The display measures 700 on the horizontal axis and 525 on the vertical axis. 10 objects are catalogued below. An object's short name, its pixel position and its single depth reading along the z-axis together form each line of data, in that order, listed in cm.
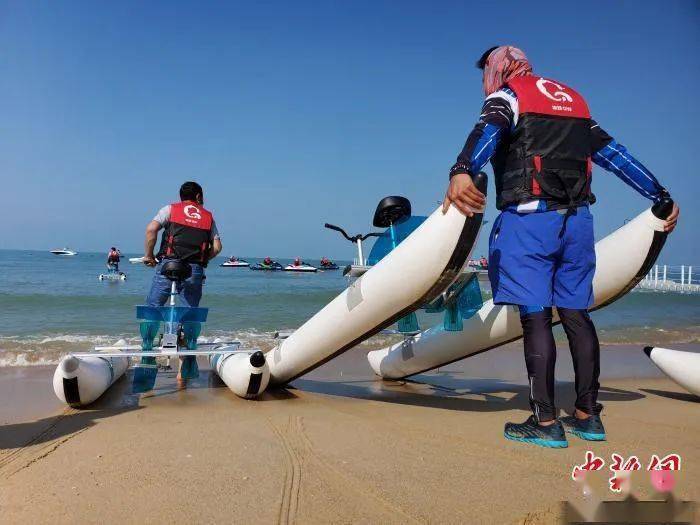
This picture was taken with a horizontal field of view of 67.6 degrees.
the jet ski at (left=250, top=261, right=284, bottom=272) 5284
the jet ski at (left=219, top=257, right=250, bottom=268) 6228
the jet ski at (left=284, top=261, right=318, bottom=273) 5256
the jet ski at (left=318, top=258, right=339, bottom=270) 5603
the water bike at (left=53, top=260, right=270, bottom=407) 362
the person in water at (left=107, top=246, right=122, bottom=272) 3331
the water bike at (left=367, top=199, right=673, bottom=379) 354
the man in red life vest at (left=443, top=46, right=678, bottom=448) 266
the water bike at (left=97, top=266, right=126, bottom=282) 2986
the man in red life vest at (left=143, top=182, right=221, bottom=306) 476
